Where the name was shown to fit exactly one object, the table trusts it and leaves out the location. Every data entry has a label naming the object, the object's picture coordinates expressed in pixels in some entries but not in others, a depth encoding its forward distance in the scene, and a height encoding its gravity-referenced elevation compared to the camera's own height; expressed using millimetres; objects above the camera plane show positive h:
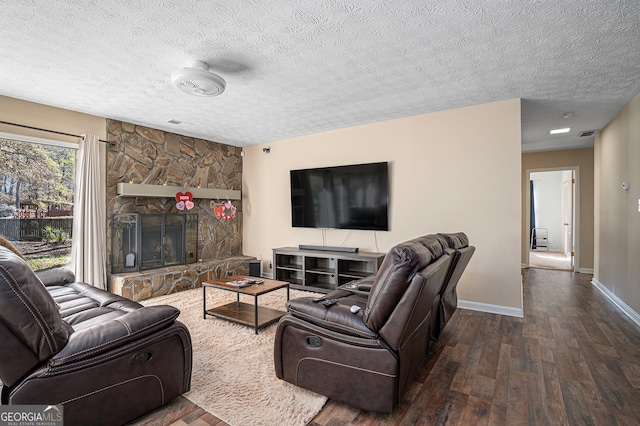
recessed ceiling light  4859 +1295
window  3576 +160
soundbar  4720 -547
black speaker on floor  5672 -988
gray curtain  3980 -113
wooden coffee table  3173 -1083
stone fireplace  4414 +33
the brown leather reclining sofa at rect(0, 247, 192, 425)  1432 -738
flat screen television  4531 +245
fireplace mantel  4375 +332
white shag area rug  1874 -1181
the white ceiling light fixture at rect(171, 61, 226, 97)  2658 +1137
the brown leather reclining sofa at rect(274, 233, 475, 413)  1729 -736
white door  8298 -64
